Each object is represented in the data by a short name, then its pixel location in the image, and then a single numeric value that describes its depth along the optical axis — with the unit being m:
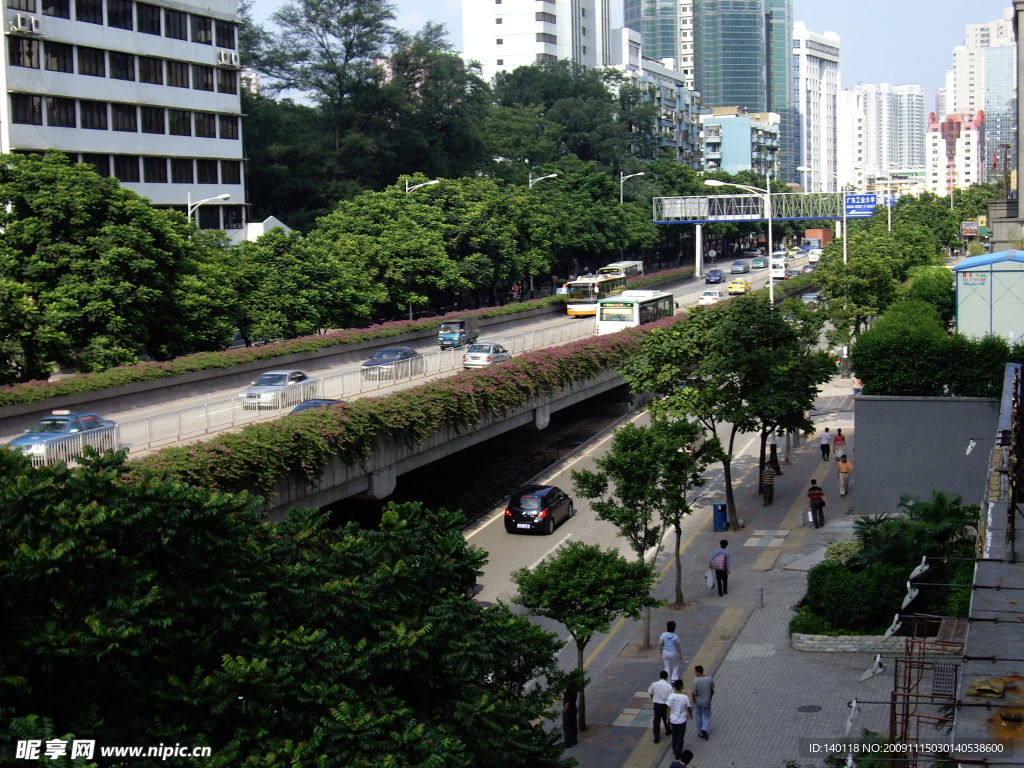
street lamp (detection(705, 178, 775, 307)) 47.11
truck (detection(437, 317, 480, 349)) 51.88
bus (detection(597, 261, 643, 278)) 83.94
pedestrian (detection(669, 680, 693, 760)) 16.73
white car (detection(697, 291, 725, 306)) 68.01
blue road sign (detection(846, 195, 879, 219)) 58.59
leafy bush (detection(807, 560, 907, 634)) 21.09
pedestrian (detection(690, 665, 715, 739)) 17.45
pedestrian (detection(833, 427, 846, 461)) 35.19
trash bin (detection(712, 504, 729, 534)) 30.97
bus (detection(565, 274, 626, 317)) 70.69
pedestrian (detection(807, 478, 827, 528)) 30.14
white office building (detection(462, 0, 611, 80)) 141.50
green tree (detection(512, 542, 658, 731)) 18.09
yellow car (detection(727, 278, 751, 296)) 76.62
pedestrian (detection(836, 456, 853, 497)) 33.25
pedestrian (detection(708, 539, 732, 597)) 25.15
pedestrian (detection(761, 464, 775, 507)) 33.50
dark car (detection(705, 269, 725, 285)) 97.06
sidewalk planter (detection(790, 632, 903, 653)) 20.39
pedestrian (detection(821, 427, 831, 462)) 38.22
